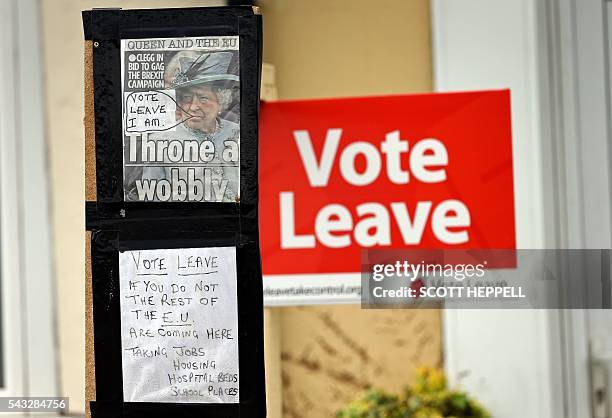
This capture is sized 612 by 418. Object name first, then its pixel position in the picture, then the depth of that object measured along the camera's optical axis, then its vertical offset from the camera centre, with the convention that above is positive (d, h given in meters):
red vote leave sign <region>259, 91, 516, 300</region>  1.87 +0.13
